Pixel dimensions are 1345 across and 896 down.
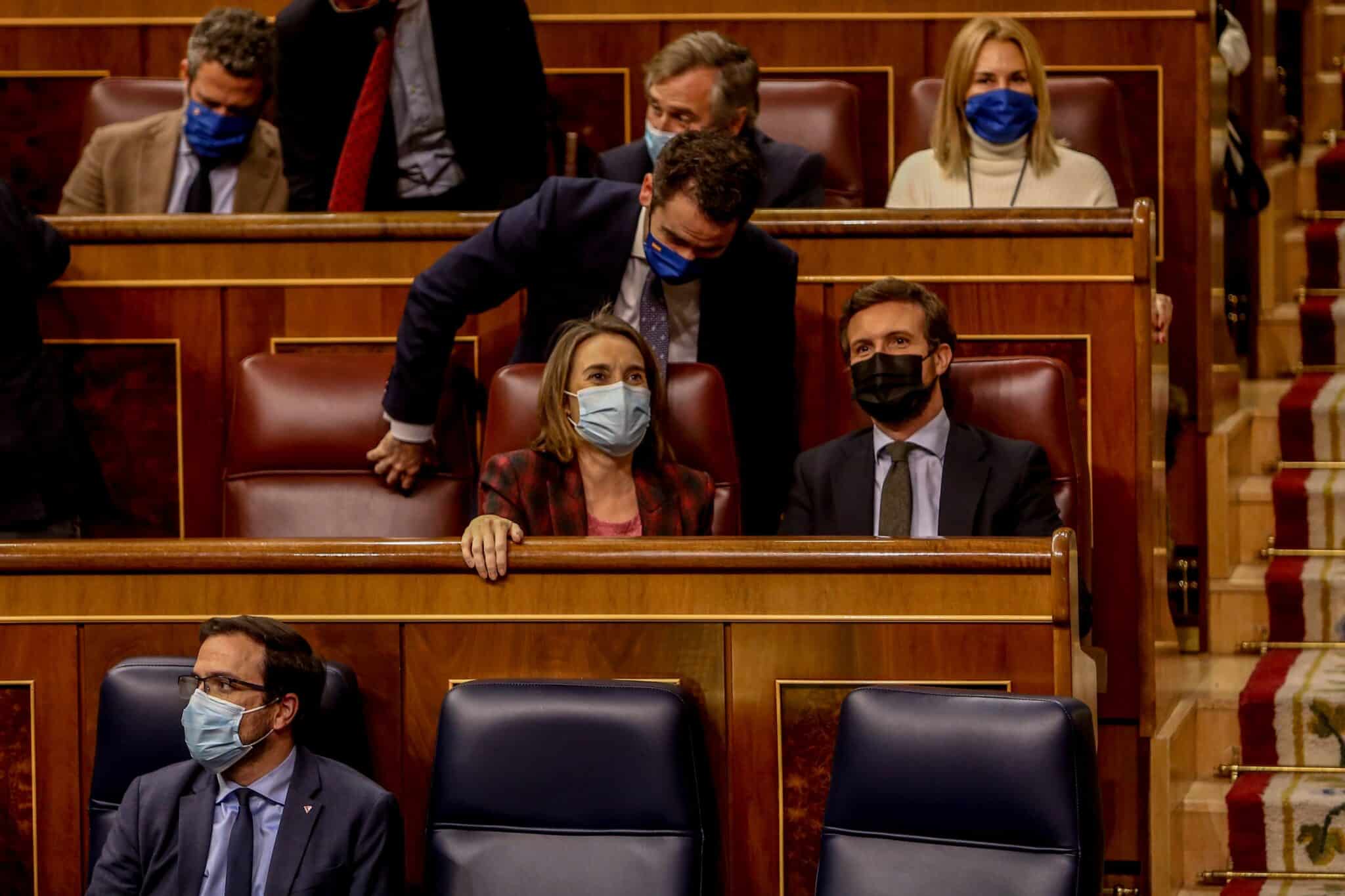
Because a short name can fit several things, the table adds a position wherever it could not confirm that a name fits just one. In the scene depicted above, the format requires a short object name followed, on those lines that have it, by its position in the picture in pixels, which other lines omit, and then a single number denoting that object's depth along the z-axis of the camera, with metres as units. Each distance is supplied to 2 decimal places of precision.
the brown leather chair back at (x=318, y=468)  19.78
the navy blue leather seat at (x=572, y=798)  18.85
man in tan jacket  20.44
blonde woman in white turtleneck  20.34
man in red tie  20.36
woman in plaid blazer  19.43
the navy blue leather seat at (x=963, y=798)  18.70
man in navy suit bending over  19.66
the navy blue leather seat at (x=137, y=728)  18.97
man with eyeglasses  18.83
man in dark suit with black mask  19.51
